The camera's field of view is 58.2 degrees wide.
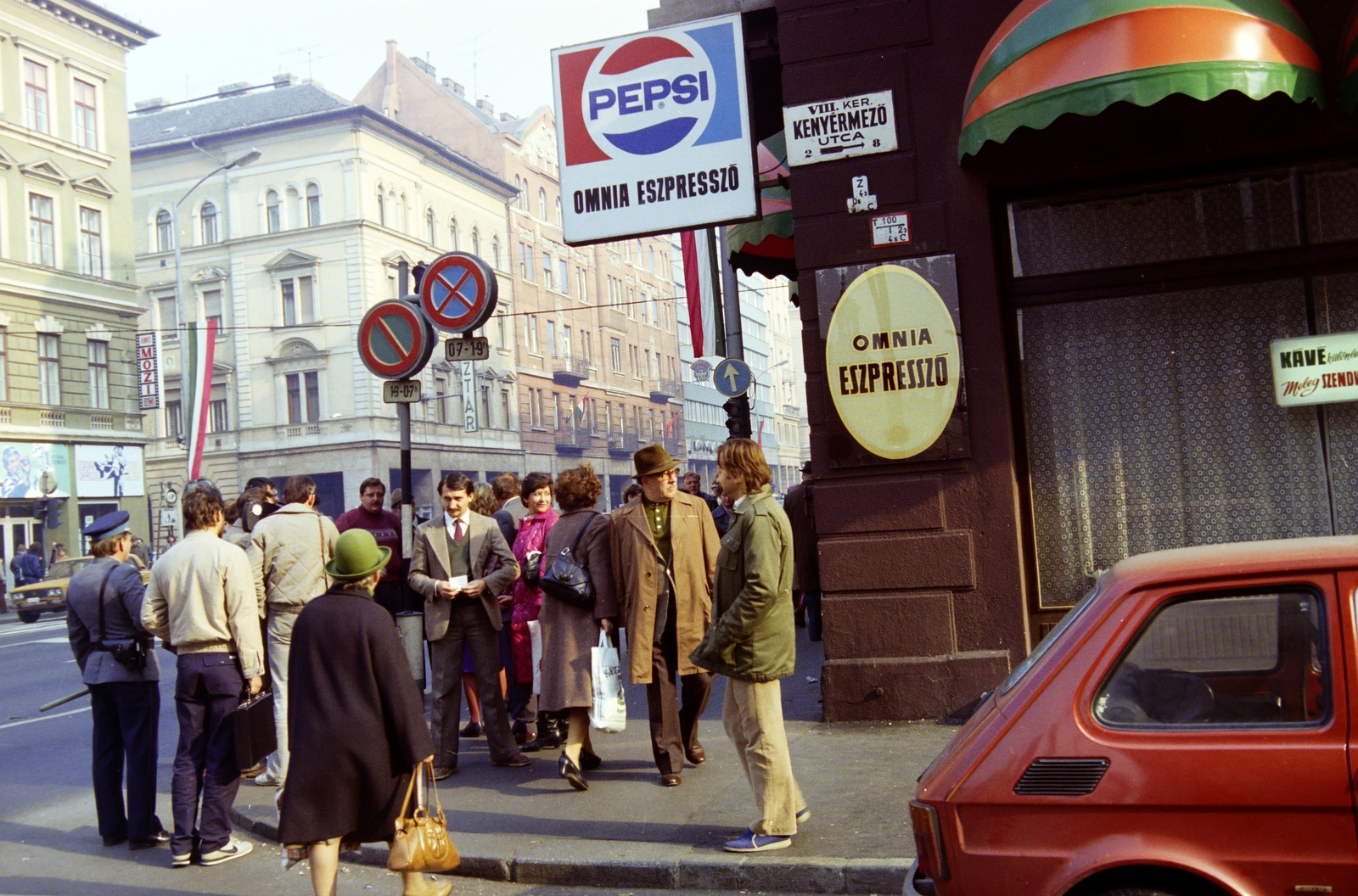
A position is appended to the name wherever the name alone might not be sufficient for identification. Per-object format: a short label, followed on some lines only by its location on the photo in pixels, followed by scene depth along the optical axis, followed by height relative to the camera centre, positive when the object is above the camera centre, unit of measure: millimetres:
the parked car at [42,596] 27672 -1495
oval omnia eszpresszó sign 8289 +735
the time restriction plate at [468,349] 8453 +1051
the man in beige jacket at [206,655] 6504 -747
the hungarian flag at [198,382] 27125 +3141
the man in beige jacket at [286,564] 7832 -331
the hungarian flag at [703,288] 19188 +3218
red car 3209 -812
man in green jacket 5625 -778
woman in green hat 4727 -882
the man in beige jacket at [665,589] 7059 -611
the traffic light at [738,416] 19141 +1022
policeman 6789 -830
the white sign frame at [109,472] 36219 +1640
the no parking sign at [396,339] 8367 +1145
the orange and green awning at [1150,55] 6758 +2229
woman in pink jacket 8625 -783
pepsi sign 9039 +2658
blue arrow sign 19422 +1659
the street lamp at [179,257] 36731 +8634
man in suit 7852 -678
